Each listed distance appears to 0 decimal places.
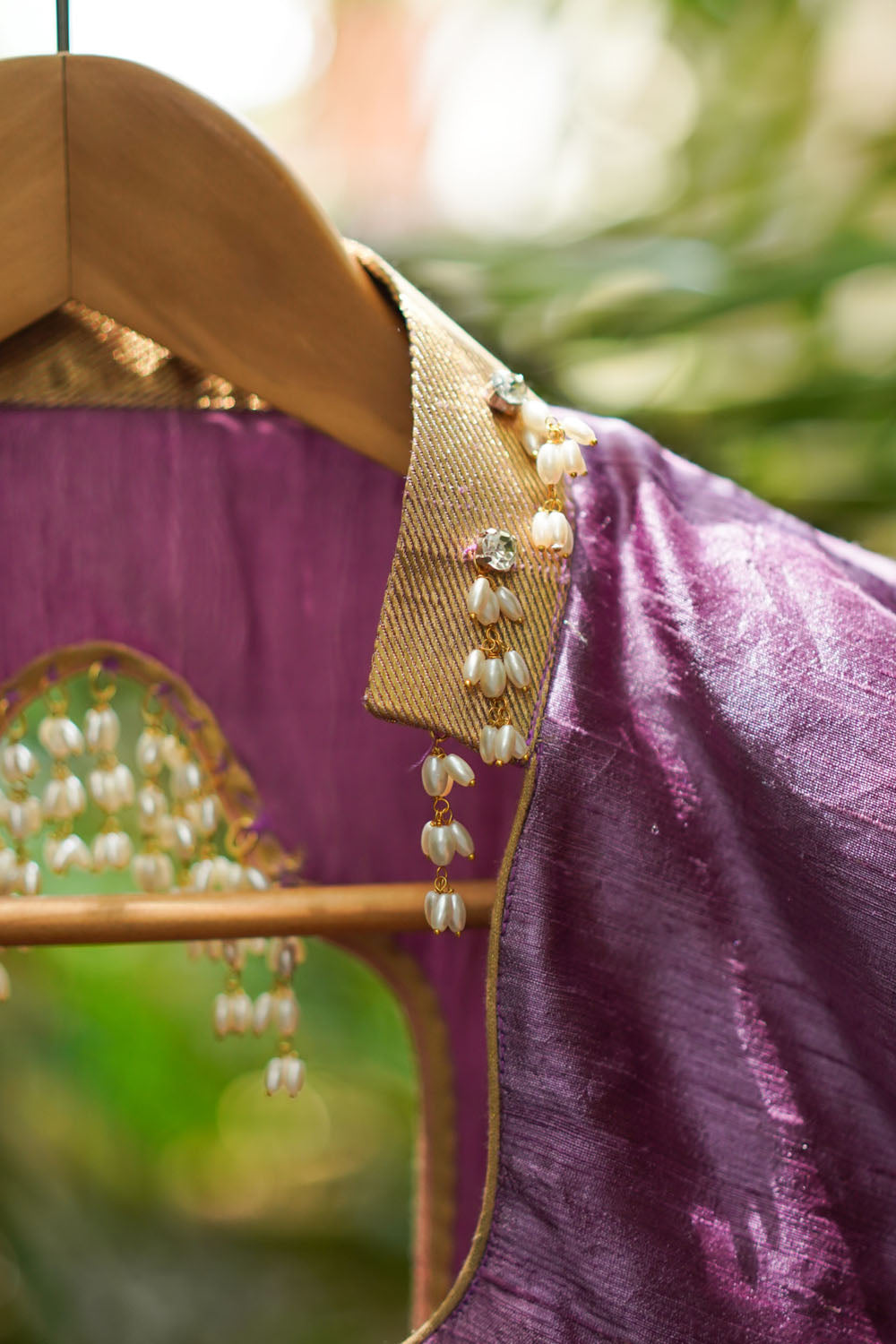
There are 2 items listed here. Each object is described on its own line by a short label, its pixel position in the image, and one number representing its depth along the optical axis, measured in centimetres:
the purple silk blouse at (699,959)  30
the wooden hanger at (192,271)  31
